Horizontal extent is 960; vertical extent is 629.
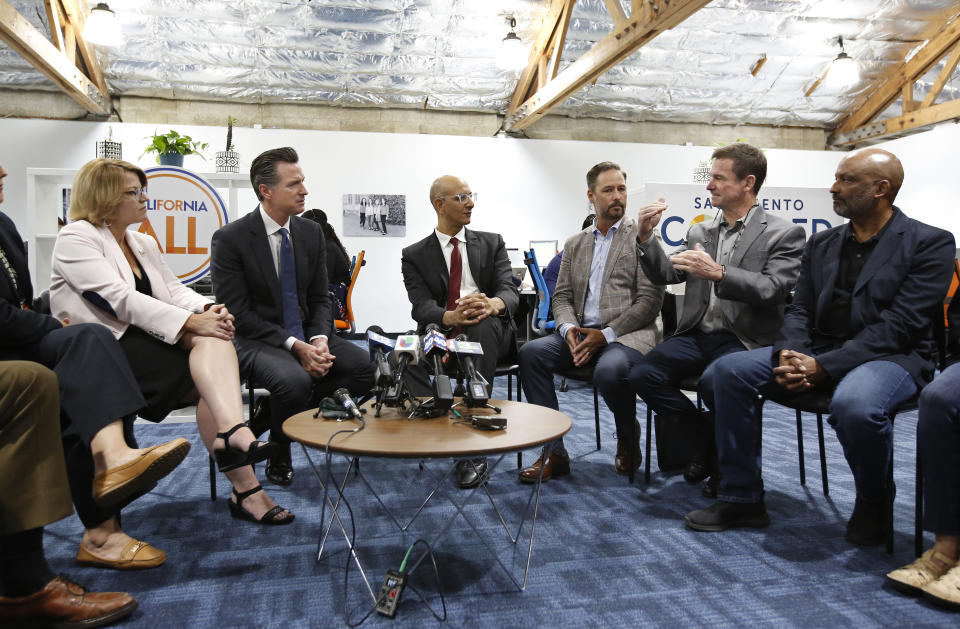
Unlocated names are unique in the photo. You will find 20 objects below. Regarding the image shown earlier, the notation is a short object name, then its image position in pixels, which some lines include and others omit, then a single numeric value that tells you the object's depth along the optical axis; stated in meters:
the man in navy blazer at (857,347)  1.95
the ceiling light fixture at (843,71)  7.61
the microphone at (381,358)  1.94
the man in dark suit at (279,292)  2.58
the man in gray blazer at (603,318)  2.69
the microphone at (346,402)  1.85
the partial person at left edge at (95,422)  1.64
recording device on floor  1.56
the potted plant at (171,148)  4.14
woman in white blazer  2.08
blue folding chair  4.41
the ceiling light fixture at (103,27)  6.24
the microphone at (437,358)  1.85
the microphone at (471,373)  1.92
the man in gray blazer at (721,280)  2.39
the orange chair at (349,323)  4.47
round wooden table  1.48
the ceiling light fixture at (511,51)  7.19
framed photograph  8.41
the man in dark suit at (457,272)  2.90
